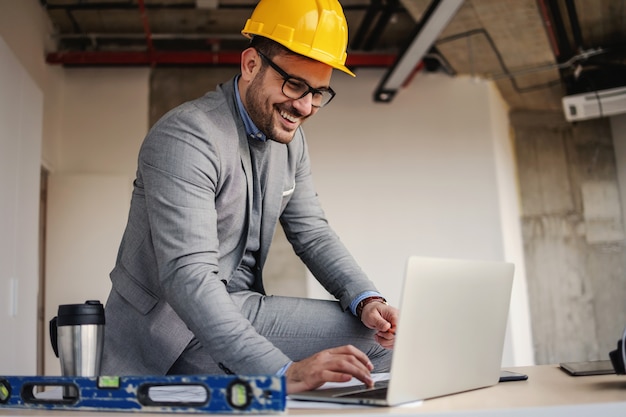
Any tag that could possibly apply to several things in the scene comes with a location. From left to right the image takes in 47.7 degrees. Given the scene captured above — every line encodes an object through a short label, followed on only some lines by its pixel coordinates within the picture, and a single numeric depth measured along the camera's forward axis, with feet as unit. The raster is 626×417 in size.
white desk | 2.87
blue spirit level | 2.96
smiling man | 4.62
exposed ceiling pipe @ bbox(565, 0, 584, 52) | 16.29
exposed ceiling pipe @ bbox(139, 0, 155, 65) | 16.21
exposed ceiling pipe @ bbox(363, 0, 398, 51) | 17.29
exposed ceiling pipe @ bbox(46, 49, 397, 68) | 18.45
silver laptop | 3.14
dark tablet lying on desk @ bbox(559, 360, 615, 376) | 4.31
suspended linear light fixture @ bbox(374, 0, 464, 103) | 13.23
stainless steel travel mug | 4.20
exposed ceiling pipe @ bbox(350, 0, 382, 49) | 17.31
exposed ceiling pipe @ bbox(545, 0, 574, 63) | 15.70
